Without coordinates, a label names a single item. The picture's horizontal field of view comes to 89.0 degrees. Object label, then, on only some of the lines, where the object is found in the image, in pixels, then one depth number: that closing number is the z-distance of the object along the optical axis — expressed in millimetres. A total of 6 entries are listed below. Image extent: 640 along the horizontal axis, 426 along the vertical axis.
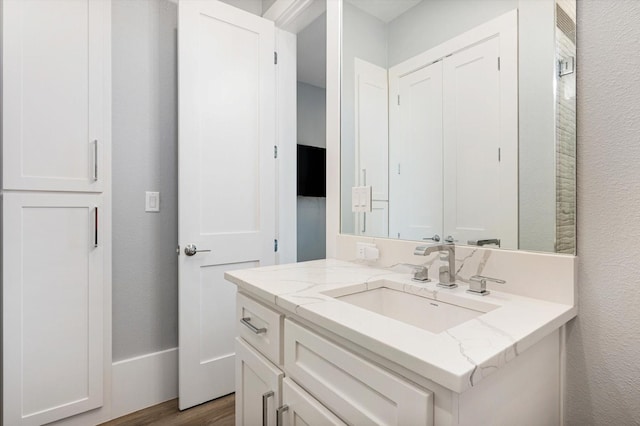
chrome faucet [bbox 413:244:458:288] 1005
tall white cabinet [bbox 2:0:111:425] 1432
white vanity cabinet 598
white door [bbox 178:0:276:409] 1788
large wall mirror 898
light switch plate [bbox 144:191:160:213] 1836
